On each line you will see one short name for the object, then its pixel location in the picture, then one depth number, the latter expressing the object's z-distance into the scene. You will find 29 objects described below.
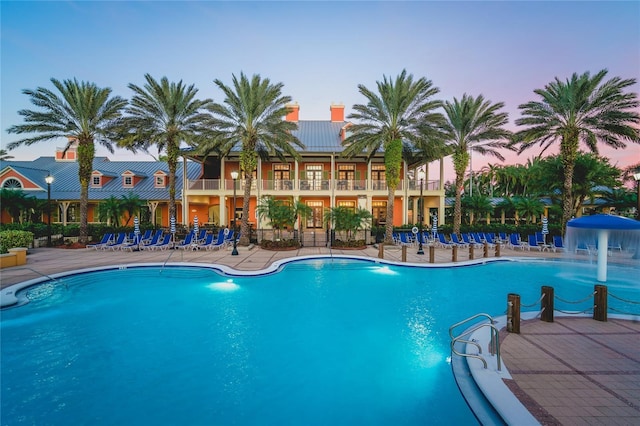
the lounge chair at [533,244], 18.78
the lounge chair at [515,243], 19.08
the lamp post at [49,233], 19.36
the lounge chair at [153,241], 18.51
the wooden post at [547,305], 6.71
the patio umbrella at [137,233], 18.38
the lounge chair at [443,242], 20.48
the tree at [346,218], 18.89
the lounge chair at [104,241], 18.87
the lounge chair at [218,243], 18.84
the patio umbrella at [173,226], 19.30
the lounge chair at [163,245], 18.42
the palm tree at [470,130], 21.48
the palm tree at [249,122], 19.04
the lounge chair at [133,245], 18.39
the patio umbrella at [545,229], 19.39
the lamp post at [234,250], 16.22
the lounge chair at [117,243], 18.70
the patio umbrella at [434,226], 19.44
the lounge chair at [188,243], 18.50
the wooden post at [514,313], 6.04
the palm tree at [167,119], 19.94
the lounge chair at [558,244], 18.02
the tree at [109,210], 21.59
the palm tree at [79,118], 18.88
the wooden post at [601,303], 6.83
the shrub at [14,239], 15.68
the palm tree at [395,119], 19.47
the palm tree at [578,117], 17.84
